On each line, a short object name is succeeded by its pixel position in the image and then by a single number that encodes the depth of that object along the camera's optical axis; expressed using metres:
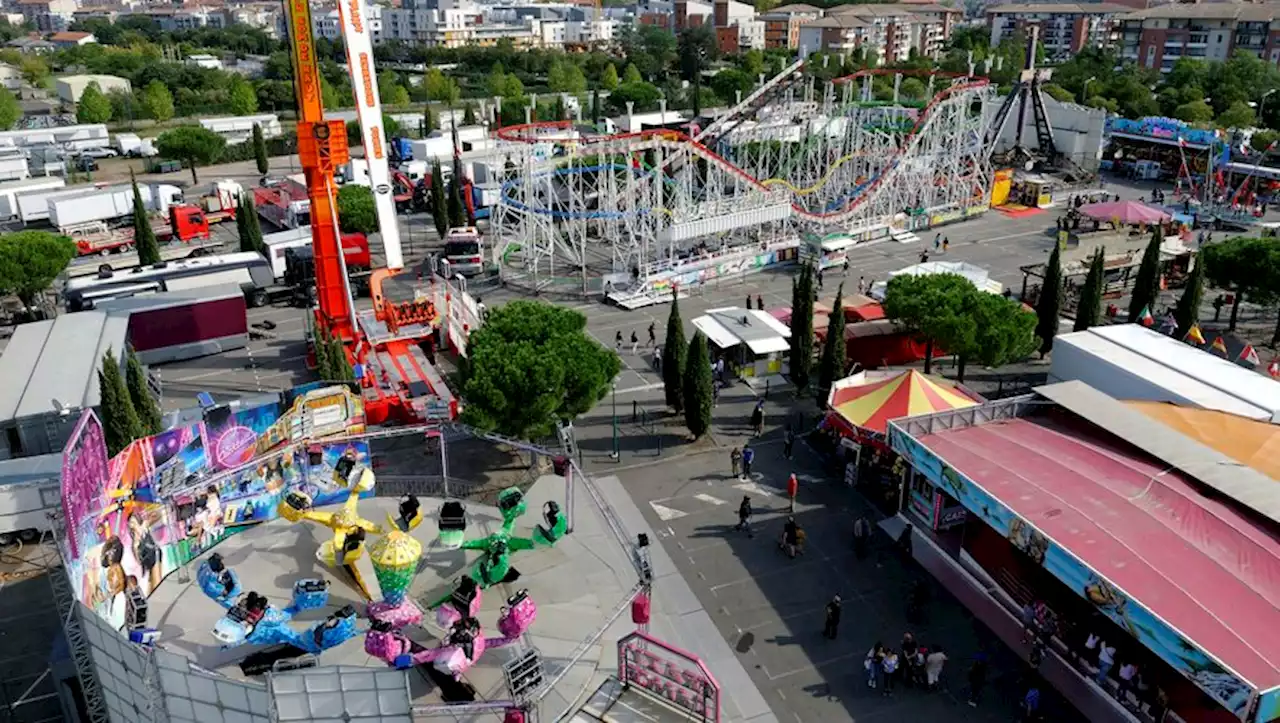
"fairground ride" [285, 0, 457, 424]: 31.44
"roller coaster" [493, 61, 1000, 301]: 47.41
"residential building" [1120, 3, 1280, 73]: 109.35
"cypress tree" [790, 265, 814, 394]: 32.97
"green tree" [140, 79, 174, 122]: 90.62
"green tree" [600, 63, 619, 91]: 112.86
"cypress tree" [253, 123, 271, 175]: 73.69
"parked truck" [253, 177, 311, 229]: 57.06
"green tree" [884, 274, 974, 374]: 31.30
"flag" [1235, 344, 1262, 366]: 34.91
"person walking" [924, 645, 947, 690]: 19.48
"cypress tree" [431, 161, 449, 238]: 55.53
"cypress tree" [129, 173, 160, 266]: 46.56
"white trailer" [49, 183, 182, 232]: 54.56
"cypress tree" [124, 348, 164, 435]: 29.16
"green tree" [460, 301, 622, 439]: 26.25
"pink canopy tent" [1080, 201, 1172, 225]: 50.72
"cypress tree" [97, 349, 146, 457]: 26.61
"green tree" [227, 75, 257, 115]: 91.75
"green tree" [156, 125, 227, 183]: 70.50
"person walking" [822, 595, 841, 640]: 21.19
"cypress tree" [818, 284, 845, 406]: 31.92
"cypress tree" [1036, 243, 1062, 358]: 36.41
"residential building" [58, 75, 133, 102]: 98.12
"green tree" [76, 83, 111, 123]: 87.19
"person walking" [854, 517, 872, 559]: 24.27
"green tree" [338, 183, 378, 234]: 51.50
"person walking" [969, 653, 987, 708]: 19.16
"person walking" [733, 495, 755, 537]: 25.56
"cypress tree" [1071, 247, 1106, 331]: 36.19
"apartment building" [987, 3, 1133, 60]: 143.38
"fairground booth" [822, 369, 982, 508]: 27.33
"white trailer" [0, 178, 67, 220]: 59.56
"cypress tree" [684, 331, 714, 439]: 29.66
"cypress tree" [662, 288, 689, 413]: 31.22
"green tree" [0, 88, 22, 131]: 82.00
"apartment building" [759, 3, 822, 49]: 157.62
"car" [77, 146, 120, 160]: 78.94
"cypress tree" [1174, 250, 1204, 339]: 36.31
